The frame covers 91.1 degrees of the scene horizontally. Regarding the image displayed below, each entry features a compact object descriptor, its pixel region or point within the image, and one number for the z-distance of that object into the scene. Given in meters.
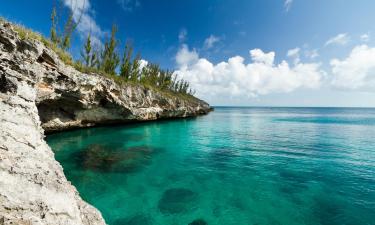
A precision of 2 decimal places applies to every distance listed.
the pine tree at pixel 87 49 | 38.16
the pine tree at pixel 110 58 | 42.12
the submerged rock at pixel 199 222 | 7.57
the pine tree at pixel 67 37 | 32.59
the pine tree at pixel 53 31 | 31.16
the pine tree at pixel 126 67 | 45.00
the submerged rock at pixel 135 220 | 7.53
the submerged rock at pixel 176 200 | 8.41
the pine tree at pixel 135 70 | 46.43
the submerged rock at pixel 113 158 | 13.27
